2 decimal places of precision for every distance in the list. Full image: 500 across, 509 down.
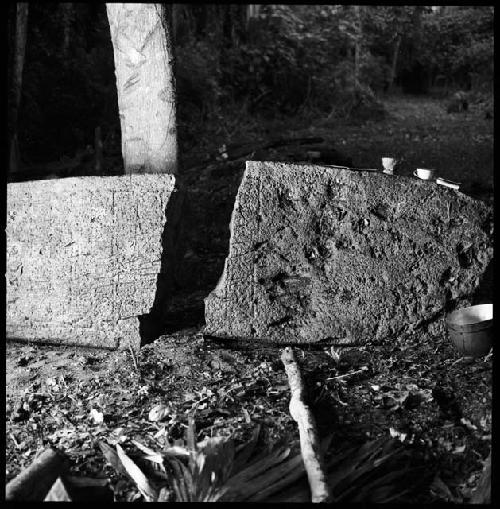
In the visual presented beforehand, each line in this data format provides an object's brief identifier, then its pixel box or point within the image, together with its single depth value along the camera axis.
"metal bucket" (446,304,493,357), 3.34
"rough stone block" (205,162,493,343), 3.67
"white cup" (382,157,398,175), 3.80
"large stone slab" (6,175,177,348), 3.66
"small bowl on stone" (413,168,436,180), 3.83
